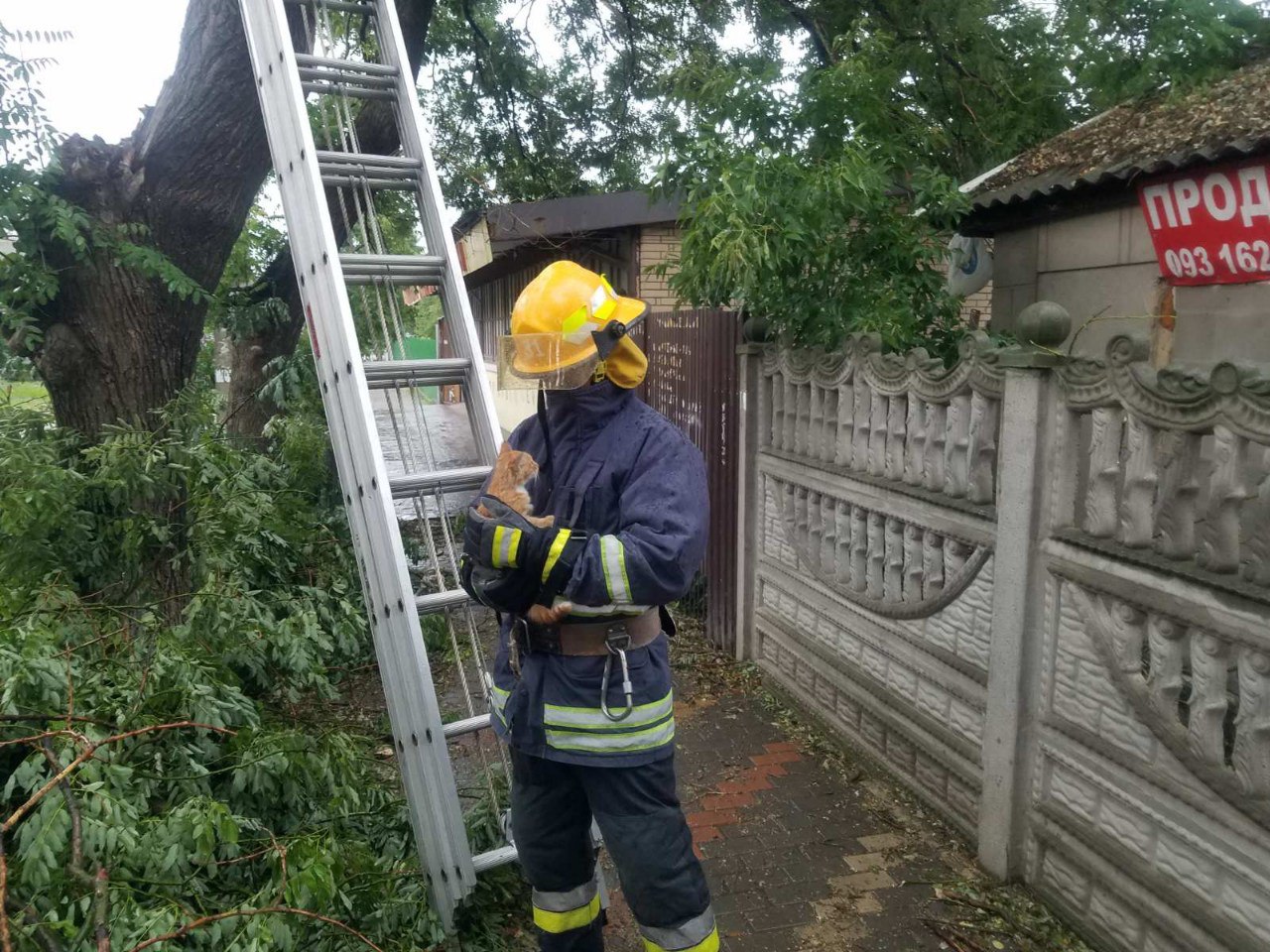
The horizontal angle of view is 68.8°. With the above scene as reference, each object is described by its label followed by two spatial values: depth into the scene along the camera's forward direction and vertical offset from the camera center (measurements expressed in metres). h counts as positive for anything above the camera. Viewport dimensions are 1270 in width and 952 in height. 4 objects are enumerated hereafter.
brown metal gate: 5.24 -0.99
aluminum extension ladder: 2.65 -0.26
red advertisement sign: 4.79 -0.16
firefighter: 2.13 -0.72
